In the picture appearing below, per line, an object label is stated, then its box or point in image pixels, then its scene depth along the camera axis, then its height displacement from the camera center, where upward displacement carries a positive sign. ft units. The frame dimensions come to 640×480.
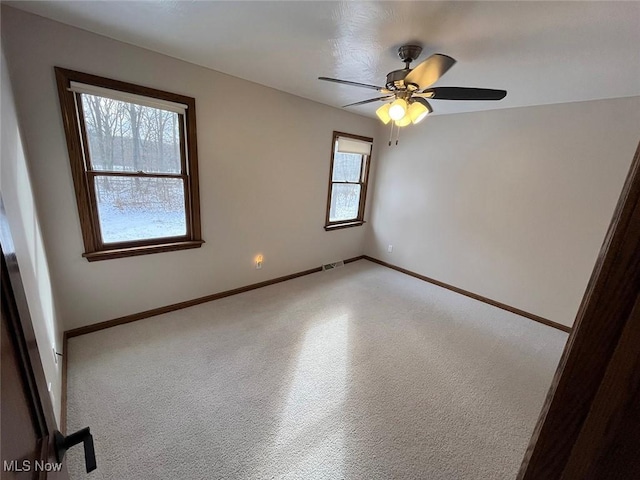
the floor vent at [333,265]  13.88 -4.92
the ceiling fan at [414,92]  5.44 +1.89
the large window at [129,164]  6.50 -0.26
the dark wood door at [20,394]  1.46 -1.50
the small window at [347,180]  12.75 -0.45
